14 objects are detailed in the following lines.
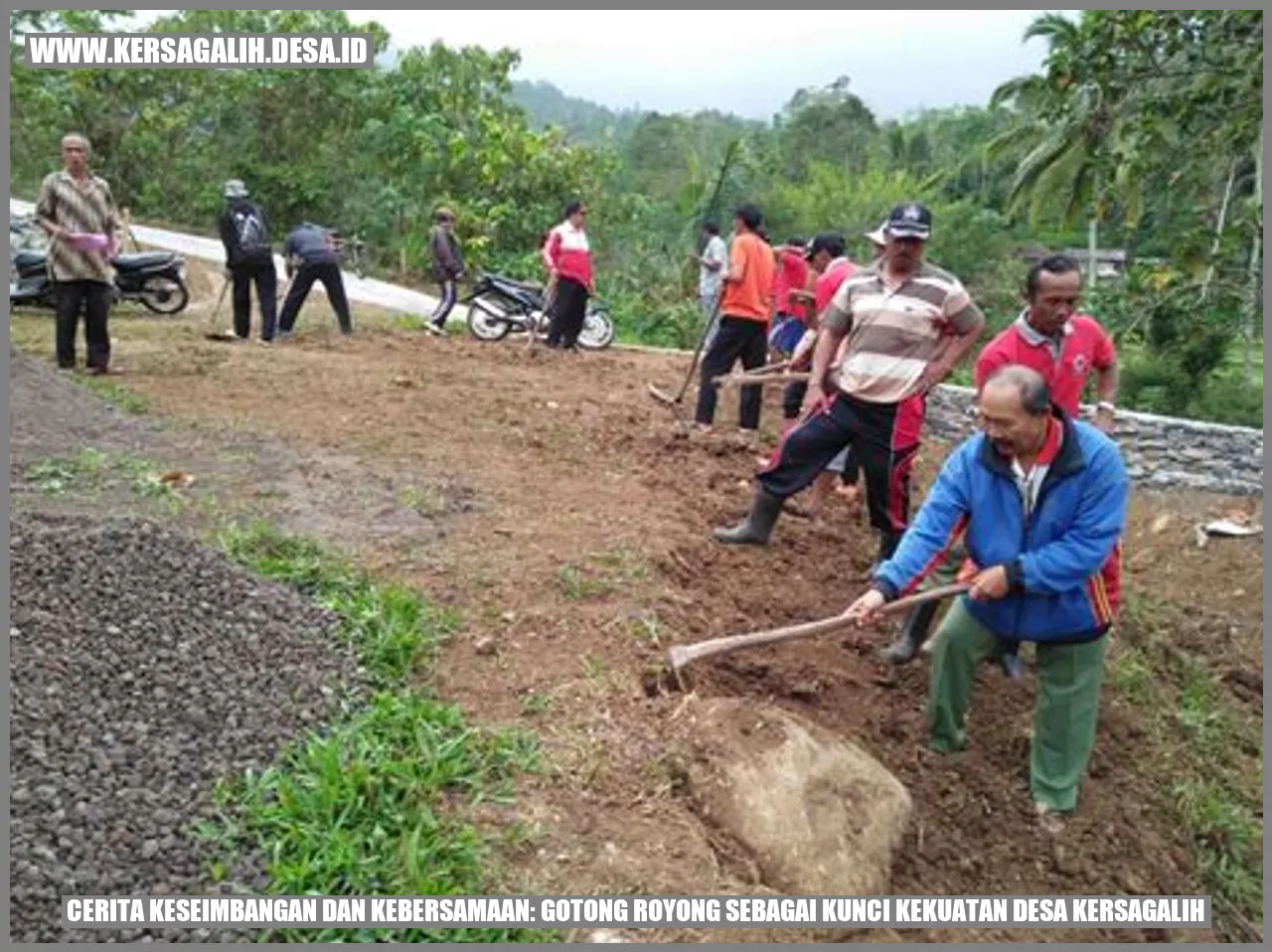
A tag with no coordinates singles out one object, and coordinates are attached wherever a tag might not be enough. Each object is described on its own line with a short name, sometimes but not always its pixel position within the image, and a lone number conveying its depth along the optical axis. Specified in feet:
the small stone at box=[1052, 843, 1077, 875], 11.29
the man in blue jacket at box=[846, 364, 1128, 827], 10.48
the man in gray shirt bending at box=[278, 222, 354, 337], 31.50
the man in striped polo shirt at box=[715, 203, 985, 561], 14.14
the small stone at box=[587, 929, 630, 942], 8.25
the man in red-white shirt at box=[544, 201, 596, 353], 32.55
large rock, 9.87
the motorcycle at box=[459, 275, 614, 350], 37.47
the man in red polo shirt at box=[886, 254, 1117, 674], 13.03
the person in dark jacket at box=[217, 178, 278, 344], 29.50
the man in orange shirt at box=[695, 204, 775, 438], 22.54
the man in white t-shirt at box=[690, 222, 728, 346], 34.37
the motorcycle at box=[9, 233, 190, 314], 33.27
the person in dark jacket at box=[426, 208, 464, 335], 37.06
